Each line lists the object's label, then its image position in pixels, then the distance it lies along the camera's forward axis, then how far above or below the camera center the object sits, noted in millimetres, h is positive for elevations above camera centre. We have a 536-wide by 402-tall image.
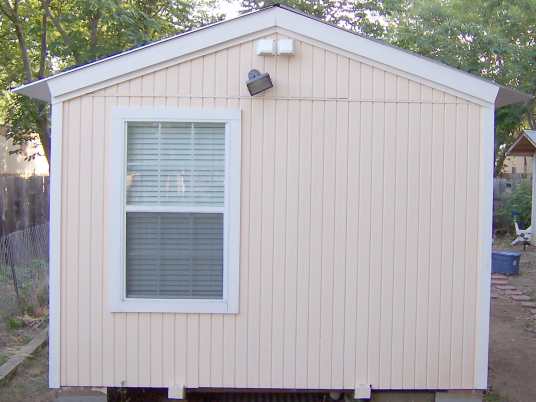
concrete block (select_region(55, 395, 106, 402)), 4949 -1480
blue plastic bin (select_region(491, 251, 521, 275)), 11738 -1076
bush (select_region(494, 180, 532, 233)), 17469 -218
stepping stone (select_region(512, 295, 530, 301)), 9820 -1408
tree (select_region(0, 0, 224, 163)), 10727 +2777
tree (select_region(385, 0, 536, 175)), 16453 +3955
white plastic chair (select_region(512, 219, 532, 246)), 15367 -788
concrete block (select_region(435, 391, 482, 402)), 5051 -1460
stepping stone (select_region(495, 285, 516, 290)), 10672 -1364
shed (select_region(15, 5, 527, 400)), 4840 -126
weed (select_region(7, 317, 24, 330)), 7387 -1411
